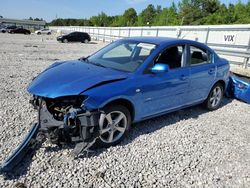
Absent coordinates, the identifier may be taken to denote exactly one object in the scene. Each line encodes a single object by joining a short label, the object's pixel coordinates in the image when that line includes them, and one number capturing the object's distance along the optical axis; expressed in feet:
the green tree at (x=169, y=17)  149.28
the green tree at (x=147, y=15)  187.63
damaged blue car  8.53
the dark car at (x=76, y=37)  74.16
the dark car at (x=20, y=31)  111.45
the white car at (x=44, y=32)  124.69
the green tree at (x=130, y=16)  211.64
